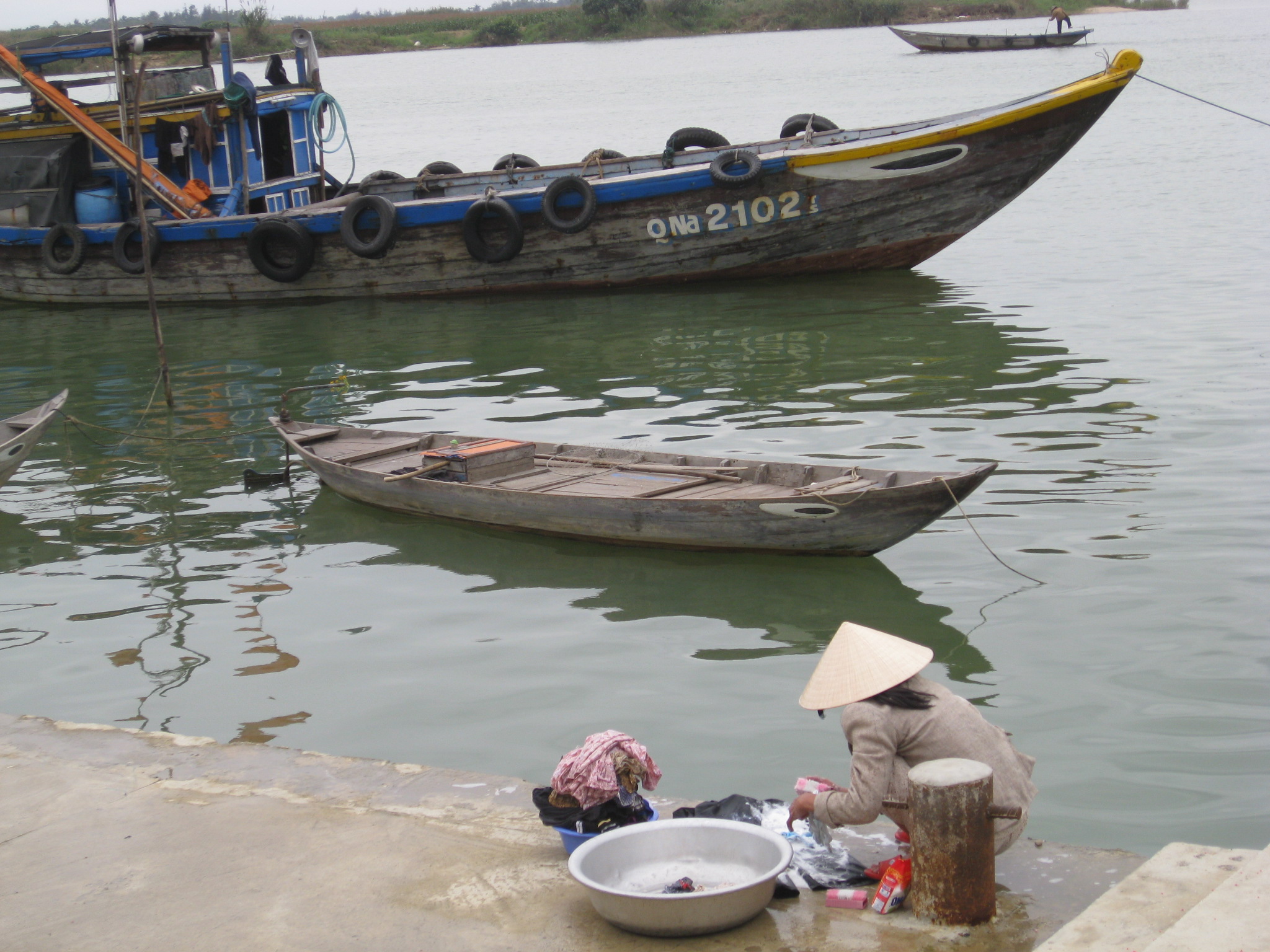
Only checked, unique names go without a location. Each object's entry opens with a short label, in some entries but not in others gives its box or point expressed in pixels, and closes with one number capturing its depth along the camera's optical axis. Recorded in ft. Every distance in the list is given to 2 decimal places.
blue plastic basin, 12.44
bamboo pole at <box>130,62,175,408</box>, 33.99
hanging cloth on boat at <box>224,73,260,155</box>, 48.60
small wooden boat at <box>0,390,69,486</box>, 28.19
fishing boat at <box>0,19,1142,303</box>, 42.86
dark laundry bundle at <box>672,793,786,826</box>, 13.23
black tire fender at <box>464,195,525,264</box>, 45.21
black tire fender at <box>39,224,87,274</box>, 49.88
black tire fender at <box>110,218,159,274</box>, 48.65
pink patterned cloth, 12.63
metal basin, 10.85
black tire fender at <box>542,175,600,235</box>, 43.91
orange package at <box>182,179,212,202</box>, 49.24
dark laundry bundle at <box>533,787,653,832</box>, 12.57
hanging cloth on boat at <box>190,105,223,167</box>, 48.75
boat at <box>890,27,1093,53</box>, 167.94
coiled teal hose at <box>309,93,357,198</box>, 52.70
